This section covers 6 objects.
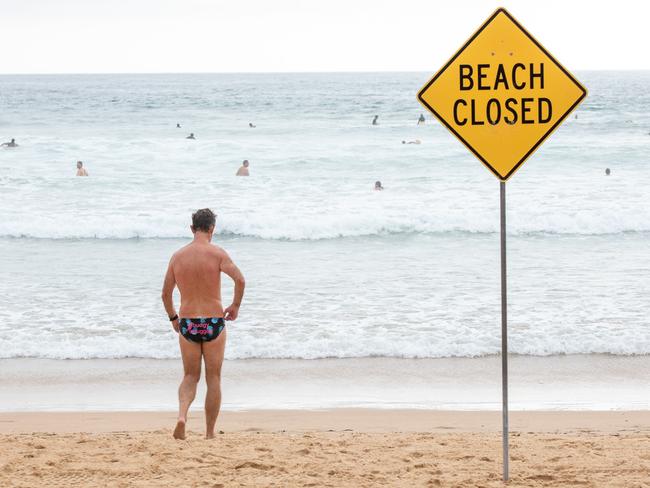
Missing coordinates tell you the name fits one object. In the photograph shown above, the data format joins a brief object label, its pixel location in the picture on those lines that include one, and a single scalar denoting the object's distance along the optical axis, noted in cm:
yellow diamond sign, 926
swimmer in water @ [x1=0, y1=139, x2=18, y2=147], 6981
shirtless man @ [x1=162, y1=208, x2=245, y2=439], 1194
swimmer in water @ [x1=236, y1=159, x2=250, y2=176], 5590
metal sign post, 914
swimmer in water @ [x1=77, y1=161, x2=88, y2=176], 5437
